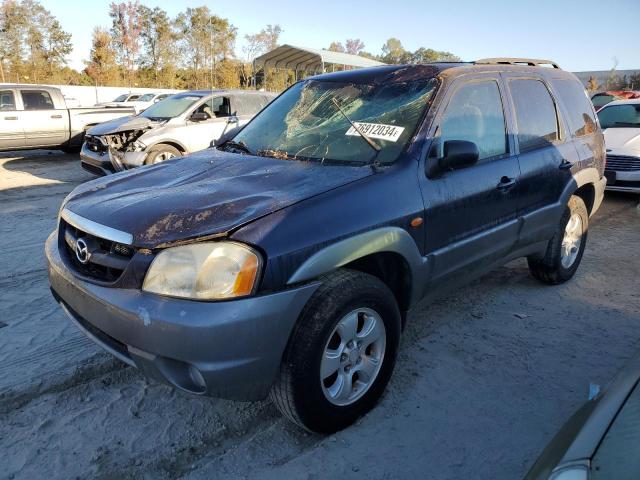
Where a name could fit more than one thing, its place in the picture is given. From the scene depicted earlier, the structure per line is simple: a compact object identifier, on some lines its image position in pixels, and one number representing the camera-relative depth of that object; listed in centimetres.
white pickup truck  1069
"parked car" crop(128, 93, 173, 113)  2058
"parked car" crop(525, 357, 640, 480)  123
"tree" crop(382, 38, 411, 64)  6701
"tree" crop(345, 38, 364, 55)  7125
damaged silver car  798
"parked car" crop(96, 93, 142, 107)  2347
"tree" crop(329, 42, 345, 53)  7080
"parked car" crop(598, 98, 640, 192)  763
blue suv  204
